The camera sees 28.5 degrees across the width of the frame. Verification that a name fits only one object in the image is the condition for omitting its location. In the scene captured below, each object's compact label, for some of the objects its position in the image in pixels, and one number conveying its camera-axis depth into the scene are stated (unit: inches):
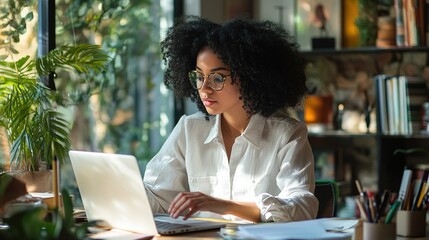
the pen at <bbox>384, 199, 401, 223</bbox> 83.5
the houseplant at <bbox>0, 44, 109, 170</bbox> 108.8
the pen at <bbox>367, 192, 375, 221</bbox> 84.6
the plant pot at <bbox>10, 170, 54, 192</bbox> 106.5
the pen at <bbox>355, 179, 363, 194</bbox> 88.8
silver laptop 87.0
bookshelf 175.6
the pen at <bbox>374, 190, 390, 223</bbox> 84.6
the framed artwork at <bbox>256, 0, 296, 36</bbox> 187.8
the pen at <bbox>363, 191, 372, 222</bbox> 84.8
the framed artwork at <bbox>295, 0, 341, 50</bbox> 186.2
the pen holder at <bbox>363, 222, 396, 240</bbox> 83.8
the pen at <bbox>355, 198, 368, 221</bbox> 85.2
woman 111.7
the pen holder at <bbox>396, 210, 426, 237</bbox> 95.8
